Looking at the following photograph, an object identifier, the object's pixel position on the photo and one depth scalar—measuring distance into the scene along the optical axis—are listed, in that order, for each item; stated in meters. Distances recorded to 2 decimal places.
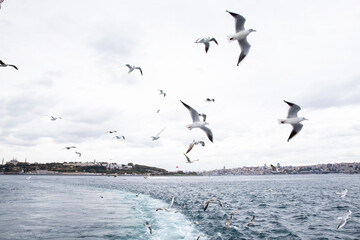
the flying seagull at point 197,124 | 9.80
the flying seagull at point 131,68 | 19.39
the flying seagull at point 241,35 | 9.24
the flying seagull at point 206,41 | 12.62
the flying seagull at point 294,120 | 9.16
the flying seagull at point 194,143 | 11.09
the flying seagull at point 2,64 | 8.57
